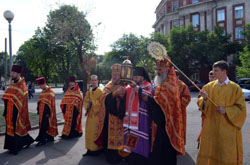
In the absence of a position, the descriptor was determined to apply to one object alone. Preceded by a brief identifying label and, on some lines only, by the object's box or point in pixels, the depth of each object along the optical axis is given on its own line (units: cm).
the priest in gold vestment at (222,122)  317
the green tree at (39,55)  2959
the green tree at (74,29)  1543
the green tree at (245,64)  2074
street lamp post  781
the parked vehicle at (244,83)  1789
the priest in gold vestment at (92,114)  465
